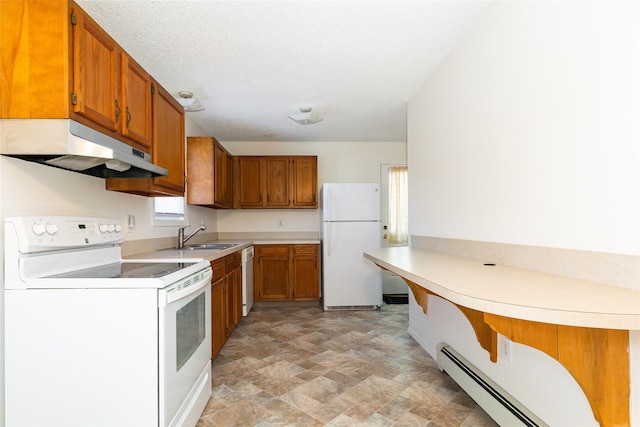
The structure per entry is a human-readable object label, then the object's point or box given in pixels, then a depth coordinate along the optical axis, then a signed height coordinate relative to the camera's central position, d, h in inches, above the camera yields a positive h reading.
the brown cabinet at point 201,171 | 140.2 +20.7
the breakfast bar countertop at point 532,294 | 33.4 -9.7
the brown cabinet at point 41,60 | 54.9 +27.2
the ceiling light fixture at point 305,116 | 139.1 +43.7
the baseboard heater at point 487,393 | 59.5 -37.6
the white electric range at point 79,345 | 55.5 -21.4
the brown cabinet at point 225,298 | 106.6 -29.5
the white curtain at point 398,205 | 201.9 +7.8
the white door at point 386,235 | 201.2 -10.7
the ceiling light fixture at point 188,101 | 119.8 +43.7
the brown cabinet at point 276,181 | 187.0 +21.4
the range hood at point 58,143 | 55.5 +13.4
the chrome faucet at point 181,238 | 132.5 -7.7
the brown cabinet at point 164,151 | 87.2 +20.3
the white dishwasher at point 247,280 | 152.5 -29.7
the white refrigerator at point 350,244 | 170.1 -13.7
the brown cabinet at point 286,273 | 177.3 -29.6
